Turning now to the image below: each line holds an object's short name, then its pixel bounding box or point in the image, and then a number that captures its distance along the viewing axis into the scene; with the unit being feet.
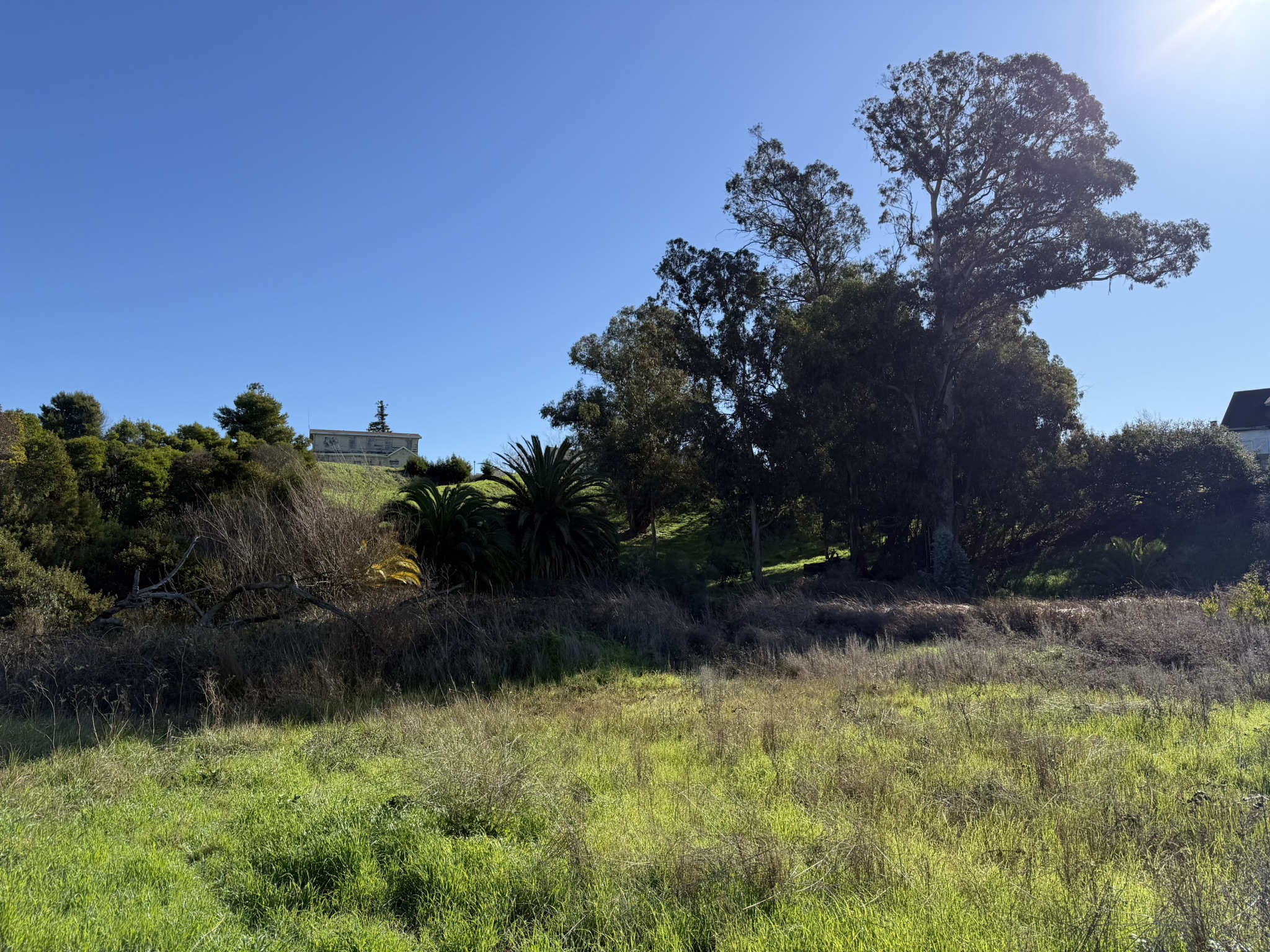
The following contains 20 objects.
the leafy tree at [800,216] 80.02
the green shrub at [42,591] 40.86
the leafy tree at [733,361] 73.15
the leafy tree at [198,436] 101.14
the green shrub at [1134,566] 59.72
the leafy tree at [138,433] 102.42
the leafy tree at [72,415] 135.33
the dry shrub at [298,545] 43.62
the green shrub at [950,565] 63.72
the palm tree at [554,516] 58.18
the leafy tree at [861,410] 65.62
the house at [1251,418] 130.00
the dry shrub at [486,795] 14.20
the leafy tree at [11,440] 58.95
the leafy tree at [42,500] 47.32
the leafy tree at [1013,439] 68.13
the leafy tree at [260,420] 115.55
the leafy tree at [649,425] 77.56
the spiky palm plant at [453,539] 53.31
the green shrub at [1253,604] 31.58
